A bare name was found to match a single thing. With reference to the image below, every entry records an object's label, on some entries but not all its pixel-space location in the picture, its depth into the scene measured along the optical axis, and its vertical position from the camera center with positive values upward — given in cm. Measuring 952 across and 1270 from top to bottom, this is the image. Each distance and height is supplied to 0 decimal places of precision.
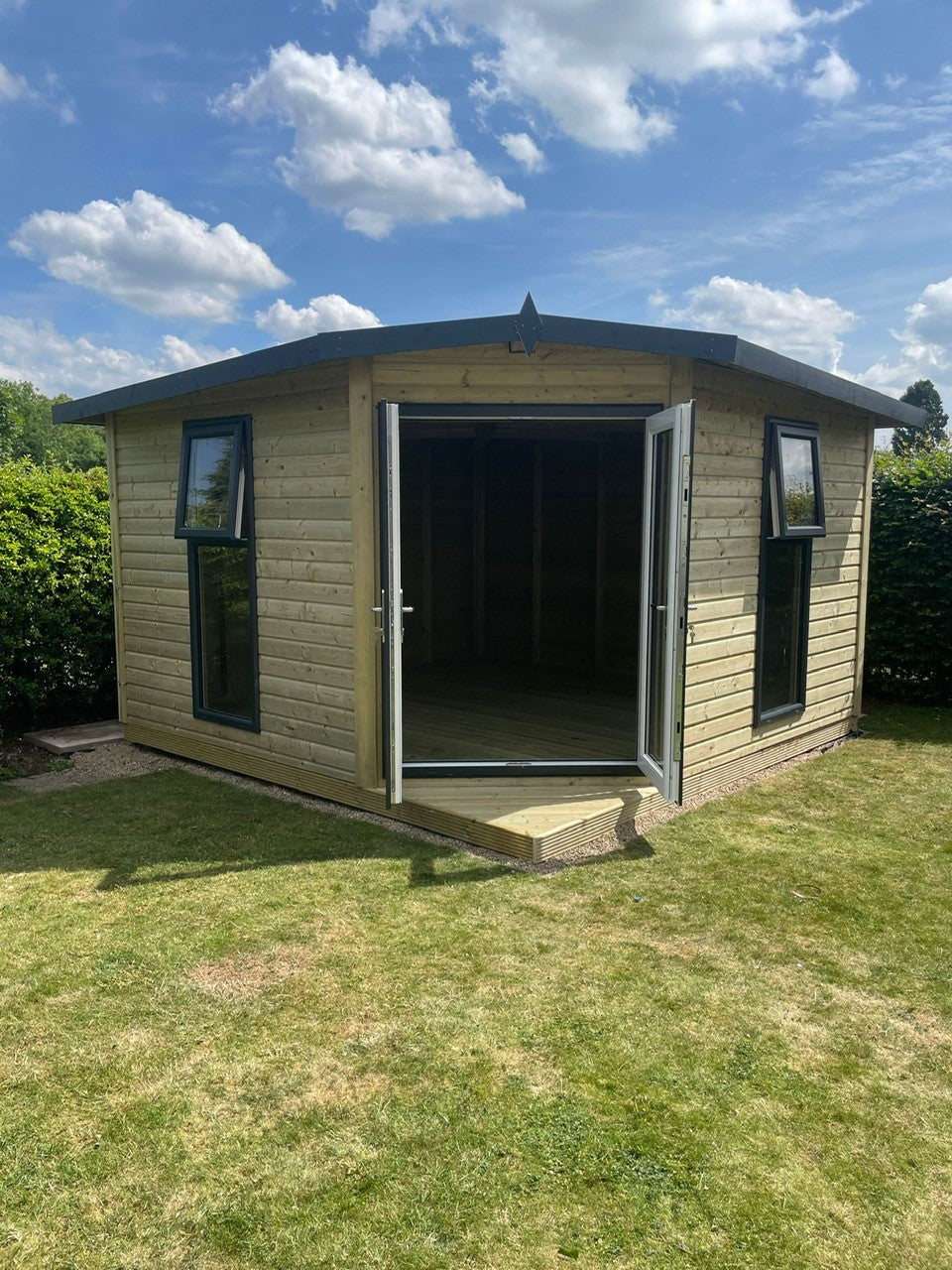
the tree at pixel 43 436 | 5862 +738
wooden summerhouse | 471 -20
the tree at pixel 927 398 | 4278 +675
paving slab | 674 -152
